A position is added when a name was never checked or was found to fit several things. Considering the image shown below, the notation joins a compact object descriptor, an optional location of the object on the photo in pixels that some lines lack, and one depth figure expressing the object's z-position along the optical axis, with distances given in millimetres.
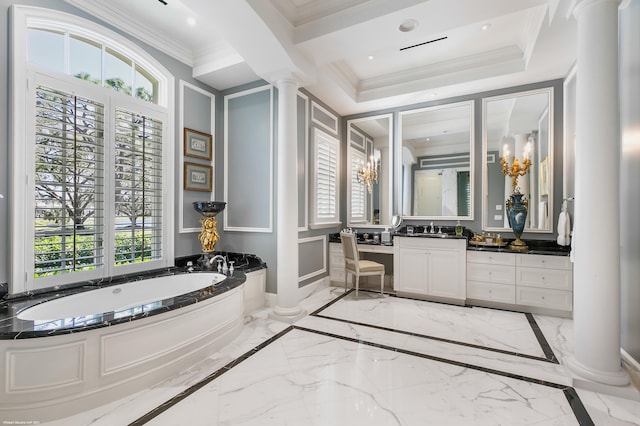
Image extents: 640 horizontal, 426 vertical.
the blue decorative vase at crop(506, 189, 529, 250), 3719
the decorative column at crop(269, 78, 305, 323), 3311
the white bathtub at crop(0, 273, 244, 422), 1672
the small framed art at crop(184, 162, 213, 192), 3801
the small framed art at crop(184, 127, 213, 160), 3797
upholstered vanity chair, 4074
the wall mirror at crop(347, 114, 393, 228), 4941
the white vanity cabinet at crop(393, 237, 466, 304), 3797
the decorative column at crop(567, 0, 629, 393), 2010
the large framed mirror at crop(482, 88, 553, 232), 3859
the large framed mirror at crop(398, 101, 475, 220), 4355
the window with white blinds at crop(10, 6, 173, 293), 2424
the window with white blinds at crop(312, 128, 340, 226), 4398
